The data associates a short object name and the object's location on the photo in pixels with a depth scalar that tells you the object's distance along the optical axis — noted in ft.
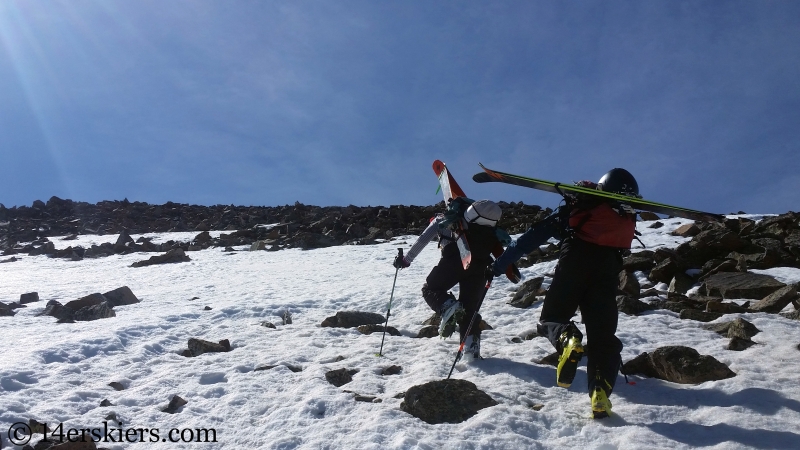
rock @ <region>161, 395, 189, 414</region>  17.89
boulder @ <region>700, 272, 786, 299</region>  27.27
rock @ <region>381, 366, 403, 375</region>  21.66
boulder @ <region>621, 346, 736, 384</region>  17.97
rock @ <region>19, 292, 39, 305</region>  36.45
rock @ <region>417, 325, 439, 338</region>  27.69
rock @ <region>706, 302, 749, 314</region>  24.98
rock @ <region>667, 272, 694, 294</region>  30.66
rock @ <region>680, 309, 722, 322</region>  24.76
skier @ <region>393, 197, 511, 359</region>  23.18
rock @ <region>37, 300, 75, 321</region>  30.71
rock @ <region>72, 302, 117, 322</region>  30.42
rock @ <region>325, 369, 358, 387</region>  20.24
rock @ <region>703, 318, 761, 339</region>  21.43
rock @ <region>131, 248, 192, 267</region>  57.77
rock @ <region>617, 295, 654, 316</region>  26.89
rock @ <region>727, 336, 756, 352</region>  20.40
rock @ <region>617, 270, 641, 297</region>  30.63
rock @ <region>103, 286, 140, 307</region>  35.55
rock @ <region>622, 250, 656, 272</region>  34.68
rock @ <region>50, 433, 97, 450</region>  14.17
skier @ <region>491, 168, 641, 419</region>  16.52
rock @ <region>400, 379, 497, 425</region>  16.48
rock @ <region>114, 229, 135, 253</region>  67.90
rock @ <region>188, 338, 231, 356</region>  24.39
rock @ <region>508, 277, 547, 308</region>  31.53
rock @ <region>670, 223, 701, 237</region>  46.14
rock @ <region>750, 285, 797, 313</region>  24.52
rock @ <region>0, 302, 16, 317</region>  31.16
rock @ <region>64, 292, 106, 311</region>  31.81
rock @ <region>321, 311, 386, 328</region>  29.78
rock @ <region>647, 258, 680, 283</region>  32.27
